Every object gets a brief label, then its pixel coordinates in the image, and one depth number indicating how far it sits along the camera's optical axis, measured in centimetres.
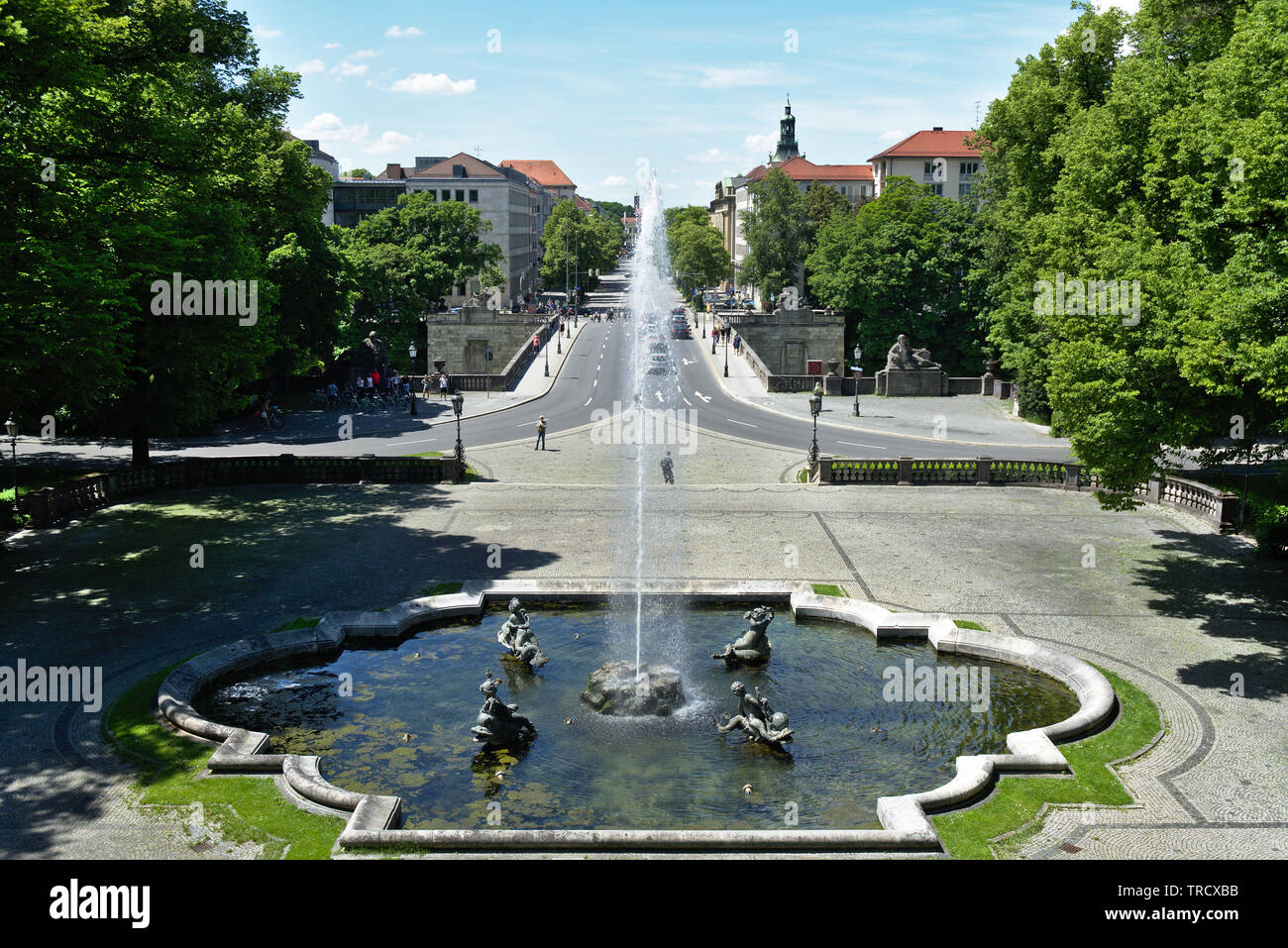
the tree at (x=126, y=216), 2478
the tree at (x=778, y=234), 10925
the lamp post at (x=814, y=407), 4047
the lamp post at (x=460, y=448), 3909
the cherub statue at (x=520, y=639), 2095
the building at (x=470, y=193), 13675
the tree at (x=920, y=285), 7769
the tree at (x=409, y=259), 7794
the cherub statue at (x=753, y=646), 2120
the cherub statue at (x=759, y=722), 1728
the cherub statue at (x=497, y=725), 1716
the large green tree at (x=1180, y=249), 2025
